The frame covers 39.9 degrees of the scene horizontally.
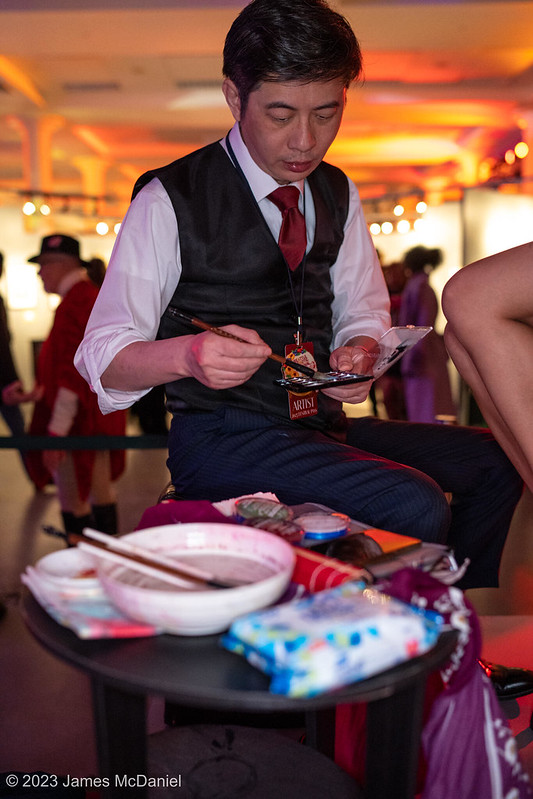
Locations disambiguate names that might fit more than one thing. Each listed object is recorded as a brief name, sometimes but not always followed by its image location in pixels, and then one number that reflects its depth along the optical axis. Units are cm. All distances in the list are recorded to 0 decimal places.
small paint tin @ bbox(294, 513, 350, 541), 96
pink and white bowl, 70
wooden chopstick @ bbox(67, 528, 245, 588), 78
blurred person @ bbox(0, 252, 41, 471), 399
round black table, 66
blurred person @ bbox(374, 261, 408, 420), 534
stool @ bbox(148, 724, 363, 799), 101
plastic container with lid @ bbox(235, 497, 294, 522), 102
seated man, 133
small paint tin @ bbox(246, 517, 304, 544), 94
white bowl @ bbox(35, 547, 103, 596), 81
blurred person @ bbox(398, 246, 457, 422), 488
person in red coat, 315
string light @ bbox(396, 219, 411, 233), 830
